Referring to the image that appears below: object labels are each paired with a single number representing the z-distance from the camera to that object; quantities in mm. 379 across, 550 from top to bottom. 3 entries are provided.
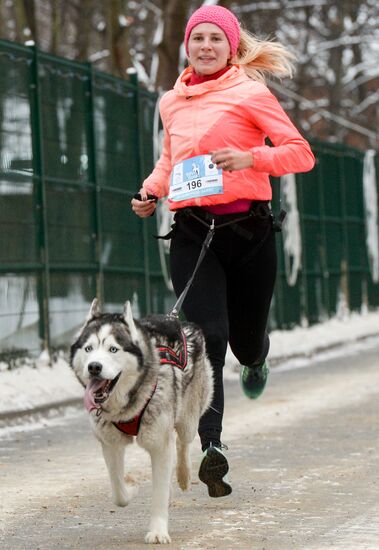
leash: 13562
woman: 13500
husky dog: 11320
